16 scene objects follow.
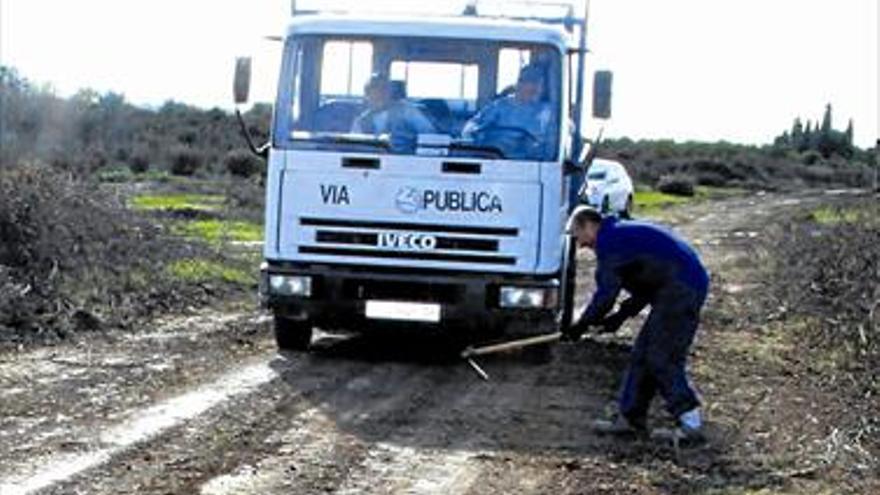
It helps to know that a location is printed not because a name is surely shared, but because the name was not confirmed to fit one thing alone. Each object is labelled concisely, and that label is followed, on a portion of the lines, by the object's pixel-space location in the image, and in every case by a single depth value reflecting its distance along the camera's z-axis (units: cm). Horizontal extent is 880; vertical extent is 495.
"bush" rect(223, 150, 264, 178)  5084
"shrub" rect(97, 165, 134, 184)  4362
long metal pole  1325
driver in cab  1198
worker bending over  953
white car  2548
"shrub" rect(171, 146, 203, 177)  5356
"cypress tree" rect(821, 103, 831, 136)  10481
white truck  1184
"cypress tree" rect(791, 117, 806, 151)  10558
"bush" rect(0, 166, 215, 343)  1424
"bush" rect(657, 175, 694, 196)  5897
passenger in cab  1205
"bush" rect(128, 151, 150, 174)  5347
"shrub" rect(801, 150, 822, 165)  9575
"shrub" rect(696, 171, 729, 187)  7275
